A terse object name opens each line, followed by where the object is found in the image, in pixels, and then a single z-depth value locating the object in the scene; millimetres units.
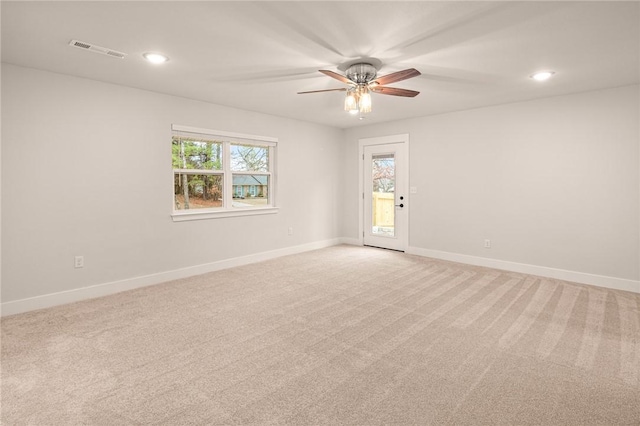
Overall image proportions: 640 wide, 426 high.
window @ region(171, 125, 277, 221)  4594
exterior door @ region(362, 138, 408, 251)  6082
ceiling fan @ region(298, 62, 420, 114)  3156
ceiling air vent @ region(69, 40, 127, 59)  2753
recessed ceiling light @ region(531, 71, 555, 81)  3482
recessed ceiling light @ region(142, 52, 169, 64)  2992
